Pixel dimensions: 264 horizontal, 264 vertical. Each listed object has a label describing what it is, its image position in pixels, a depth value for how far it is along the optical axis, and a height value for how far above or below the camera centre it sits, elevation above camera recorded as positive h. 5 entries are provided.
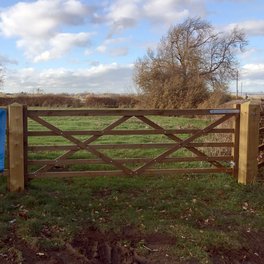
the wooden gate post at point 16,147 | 7.30 -0.86
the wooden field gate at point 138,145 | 7.38 -0.85
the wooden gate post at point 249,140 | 8.04 -0.73
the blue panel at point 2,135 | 7.31 -0.65
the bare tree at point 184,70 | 33.41 +2.96
